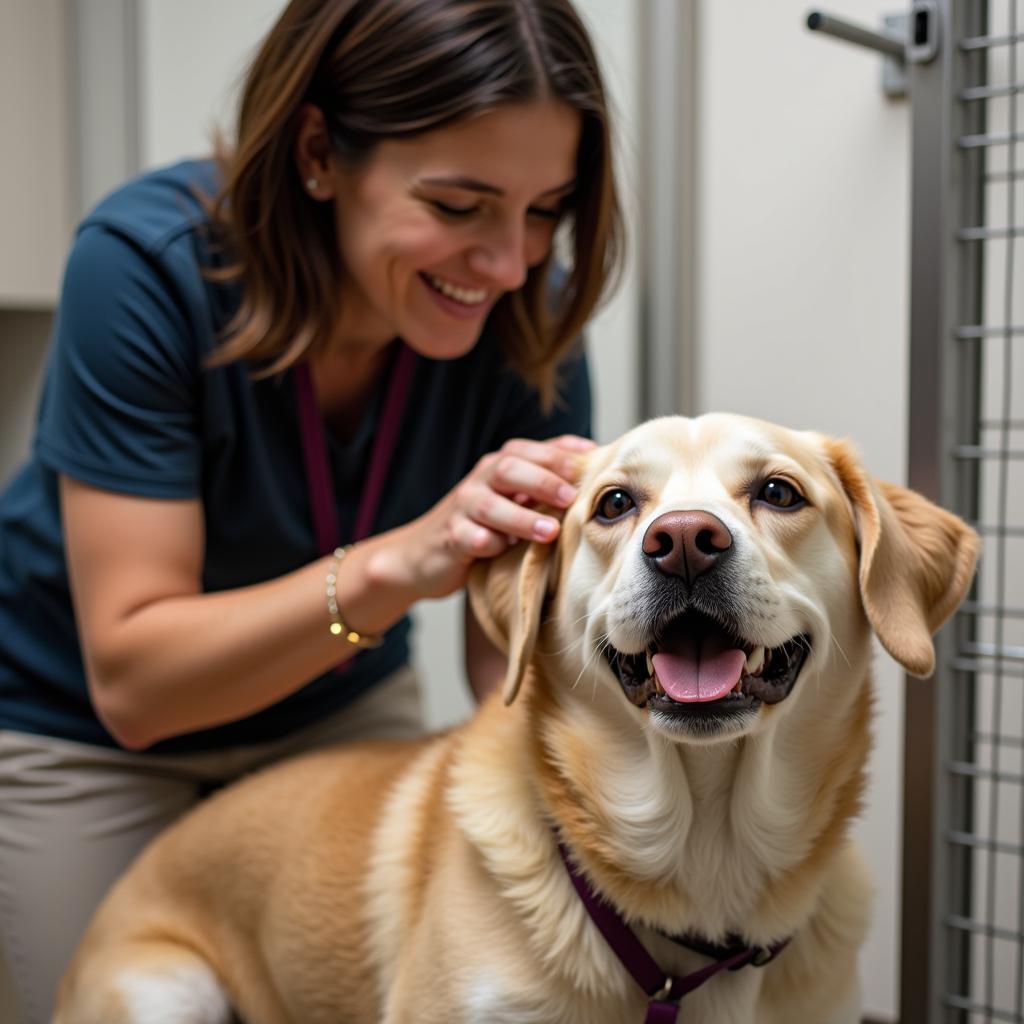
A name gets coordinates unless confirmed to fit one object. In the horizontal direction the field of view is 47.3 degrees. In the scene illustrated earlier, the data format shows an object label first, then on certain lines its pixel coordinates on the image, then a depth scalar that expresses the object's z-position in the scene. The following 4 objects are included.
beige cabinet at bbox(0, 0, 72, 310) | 2.29
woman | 1.17
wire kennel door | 1.28
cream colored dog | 0.89
